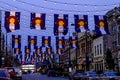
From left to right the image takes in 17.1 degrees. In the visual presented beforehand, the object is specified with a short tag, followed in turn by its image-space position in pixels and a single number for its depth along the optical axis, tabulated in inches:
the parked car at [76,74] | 2046.5
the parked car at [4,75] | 998.3
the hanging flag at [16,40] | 2566.4
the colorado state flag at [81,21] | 1750.7
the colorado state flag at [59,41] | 2805.1
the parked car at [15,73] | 1750.1
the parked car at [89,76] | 1590.2
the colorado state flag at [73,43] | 2993.1
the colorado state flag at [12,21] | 1651.1
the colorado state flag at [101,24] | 1766.7
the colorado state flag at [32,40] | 2578.7
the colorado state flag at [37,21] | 1660.3
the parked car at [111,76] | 1276.6
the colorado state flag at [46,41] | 2581.2
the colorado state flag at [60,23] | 1700.8
